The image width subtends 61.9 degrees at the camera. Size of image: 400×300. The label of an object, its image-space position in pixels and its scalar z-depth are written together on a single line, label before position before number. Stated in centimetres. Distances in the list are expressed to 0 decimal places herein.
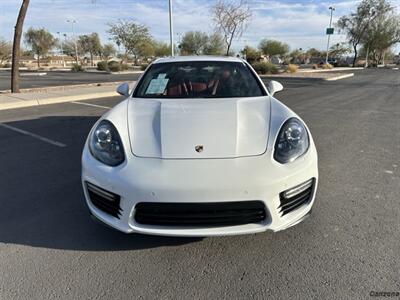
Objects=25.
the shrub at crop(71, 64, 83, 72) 3718
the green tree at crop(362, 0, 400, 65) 5600
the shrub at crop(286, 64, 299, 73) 2874
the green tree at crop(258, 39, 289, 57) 6938
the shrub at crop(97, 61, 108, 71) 3676
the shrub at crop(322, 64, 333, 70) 4238
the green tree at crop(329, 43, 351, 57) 7383
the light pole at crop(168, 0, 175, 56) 1882
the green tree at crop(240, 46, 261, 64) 4422
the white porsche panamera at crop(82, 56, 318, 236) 215
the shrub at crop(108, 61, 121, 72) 3519
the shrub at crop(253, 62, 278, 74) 2775
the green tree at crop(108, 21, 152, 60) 4528
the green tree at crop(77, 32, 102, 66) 6488
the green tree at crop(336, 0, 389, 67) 5558
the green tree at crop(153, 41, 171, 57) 5900
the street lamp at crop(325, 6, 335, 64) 3922
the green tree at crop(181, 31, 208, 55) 5456
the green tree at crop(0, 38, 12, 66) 5362
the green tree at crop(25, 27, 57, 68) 5681
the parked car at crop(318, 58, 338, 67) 5926
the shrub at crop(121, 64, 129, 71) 3654
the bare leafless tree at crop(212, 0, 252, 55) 2700
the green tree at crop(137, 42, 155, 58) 4731
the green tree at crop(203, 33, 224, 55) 4458
